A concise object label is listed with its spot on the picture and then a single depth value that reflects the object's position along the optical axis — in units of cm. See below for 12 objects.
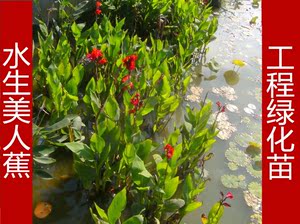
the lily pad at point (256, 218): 239
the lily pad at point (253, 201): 247
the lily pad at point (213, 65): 367
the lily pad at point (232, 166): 273
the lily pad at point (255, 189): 257
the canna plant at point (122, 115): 199
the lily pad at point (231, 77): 365
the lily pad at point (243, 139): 296
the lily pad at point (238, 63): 369
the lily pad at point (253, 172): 272
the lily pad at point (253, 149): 288
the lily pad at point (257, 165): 277
